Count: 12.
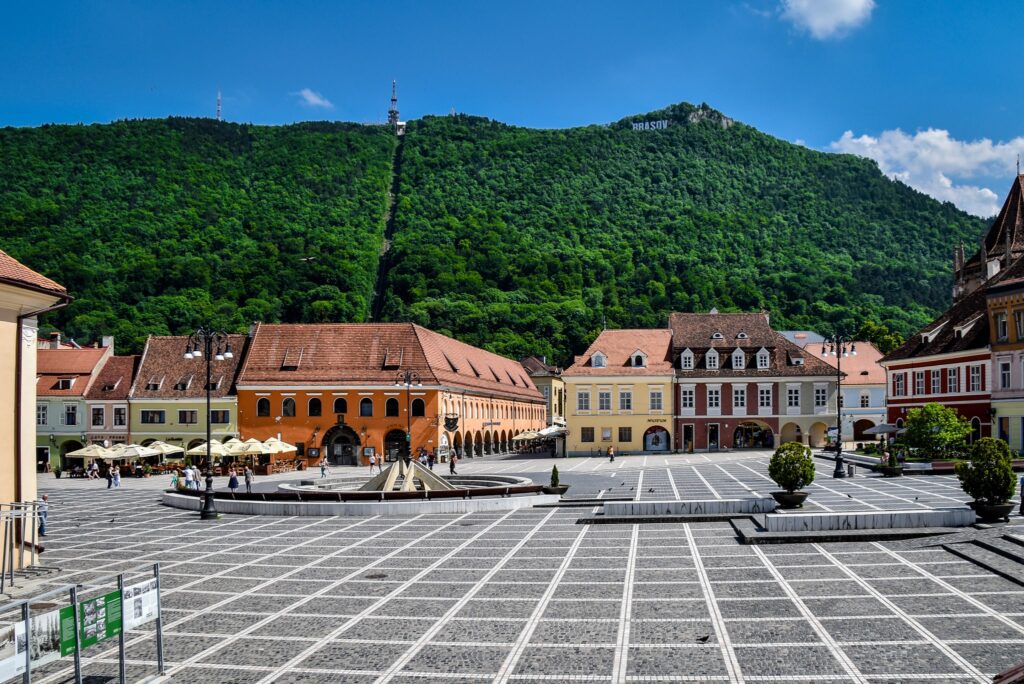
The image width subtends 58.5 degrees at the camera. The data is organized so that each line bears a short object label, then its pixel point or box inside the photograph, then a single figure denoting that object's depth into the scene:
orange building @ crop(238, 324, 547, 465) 62.25
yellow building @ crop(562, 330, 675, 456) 68.69
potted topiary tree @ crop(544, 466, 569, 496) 34.12
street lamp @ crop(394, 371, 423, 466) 60.67
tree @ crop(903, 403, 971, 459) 42.72
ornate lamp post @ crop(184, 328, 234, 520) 29.84
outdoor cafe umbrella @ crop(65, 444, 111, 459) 52.50
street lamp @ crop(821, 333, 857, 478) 39.72
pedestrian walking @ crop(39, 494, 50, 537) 24.91
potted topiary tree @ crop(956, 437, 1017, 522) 22.41
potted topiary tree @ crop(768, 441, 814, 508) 25.72
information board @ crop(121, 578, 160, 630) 11.59
